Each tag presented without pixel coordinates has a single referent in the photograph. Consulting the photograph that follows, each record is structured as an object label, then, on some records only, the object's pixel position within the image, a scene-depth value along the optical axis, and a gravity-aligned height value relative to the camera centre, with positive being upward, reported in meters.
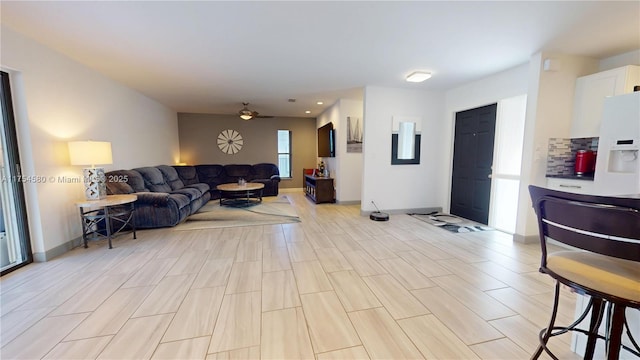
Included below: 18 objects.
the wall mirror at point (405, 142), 4.90 +0.30
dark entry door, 4.09 -0.10
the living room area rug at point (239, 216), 4.24 -1.11
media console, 6.04 -0.79
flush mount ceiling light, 3.83 +1.26
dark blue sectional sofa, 3.91 -0.59
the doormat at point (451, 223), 3.98 -1.14
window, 8.15 +0.14
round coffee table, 5.61 -1.00
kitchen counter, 2.84 -0.24
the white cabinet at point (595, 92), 2.73 +0.75
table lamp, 3.00 -0.03
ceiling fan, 5.86 +1.02
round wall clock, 7.77 +0.51
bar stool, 0.88 -0.36
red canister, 3.08 -0.07
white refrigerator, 2.27 +0.08
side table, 3.09 -0.77
